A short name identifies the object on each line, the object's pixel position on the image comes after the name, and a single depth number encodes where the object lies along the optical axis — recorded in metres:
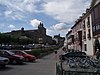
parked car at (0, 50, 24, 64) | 8.03
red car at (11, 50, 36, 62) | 9.78
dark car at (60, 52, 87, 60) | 11.01
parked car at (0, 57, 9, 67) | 6.46
